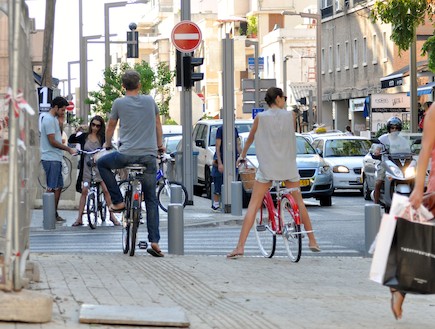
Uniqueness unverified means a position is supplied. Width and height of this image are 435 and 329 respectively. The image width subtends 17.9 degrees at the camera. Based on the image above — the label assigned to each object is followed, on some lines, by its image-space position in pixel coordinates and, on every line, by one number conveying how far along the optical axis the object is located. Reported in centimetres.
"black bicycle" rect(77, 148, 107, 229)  2131
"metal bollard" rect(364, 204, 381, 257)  1566
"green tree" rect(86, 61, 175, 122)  6594
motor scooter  2284
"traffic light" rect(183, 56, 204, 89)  2689
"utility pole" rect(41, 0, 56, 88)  3416
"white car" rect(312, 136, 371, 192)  3428
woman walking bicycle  2155
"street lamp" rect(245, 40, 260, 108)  4141
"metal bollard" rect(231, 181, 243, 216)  2383
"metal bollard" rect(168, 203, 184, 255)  1554
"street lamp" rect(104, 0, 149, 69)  5712
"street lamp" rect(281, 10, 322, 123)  6097
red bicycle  1412
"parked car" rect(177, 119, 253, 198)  3266
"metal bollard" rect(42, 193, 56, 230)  2058
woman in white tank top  1429
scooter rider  2353
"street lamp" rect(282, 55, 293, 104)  8631
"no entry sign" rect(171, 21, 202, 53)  2628
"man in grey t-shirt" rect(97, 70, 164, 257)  1405
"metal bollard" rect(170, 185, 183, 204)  2364
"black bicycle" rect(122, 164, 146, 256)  1413
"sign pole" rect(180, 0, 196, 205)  2781
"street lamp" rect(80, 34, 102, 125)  5869
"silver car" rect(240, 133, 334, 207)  2859
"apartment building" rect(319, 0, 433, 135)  6525
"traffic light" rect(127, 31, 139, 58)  5041
